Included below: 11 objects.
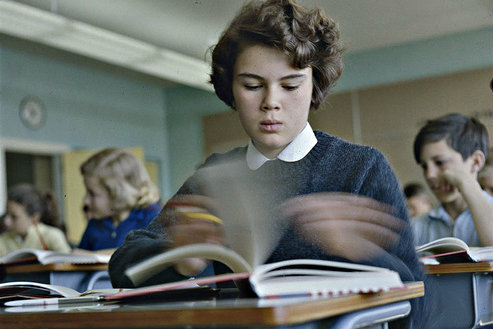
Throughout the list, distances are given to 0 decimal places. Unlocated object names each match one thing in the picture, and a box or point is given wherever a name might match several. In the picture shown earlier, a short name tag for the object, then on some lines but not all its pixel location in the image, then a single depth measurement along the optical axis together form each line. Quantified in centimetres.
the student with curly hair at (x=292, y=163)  95
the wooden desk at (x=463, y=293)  143
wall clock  578
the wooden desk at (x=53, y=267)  216
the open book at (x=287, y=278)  65
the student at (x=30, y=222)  362
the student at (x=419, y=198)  304
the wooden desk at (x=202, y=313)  56
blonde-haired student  267
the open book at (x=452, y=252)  137
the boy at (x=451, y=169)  188
